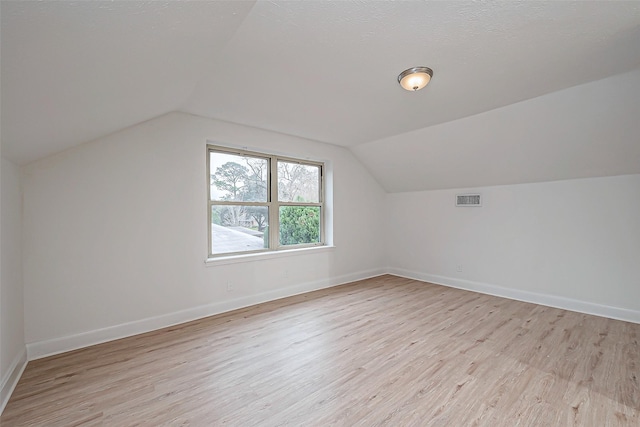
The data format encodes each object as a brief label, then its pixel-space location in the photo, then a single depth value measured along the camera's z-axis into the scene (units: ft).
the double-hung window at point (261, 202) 11.55
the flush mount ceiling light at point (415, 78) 7.09
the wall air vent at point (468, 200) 13.96
